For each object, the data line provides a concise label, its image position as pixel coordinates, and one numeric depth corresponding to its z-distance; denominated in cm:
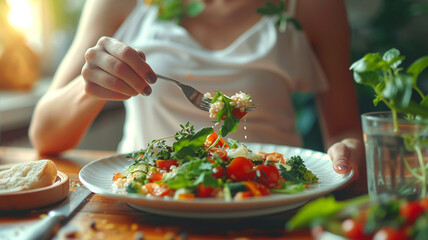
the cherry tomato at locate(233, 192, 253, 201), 92
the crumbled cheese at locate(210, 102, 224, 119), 118
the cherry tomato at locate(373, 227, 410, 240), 62
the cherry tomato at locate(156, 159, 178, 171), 114
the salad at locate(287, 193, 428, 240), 64
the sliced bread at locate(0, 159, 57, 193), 104
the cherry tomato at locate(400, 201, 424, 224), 65
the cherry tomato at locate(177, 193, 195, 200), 92
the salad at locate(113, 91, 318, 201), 96
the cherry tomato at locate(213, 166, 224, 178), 102
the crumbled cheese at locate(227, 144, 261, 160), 112
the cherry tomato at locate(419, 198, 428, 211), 67
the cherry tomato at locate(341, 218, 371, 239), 66
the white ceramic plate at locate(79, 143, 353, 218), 88
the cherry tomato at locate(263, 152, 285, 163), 124
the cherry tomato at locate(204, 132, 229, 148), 127
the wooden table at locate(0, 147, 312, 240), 86
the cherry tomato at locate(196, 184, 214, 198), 95
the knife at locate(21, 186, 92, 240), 81
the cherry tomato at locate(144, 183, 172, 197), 98
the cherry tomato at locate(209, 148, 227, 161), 111
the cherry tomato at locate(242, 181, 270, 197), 96
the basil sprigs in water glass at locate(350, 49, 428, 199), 84
